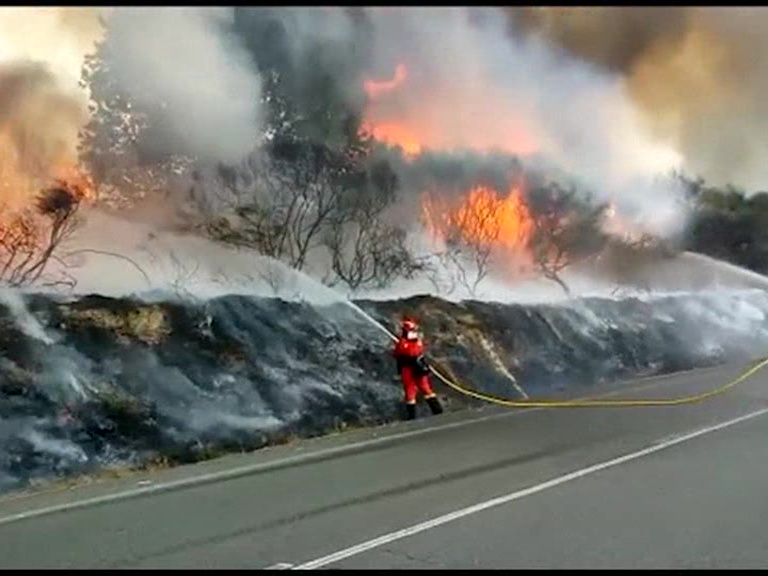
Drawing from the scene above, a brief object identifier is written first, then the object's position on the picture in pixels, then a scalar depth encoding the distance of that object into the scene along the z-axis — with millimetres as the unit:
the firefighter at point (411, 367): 12016
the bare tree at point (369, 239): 13016
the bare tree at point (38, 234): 9555
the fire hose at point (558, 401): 13023
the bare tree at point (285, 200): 11898
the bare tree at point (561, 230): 16891
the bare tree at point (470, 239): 14773
